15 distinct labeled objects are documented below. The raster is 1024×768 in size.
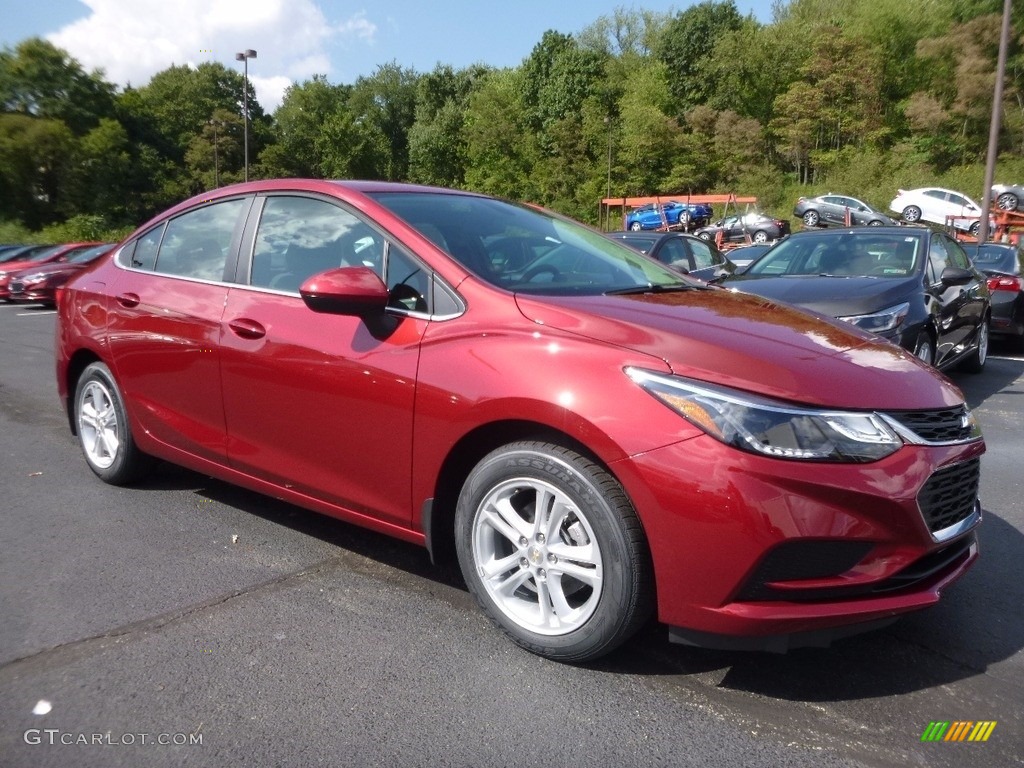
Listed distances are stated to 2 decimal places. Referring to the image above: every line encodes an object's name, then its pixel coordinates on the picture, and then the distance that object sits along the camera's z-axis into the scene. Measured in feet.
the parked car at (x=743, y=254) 58.22
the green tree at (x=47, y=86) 169.89
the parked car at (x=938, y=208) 103.71
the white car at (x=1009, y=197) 102.27
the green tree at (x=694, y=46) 202.59
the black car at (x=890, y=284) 21.93
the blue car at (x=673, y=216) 123.55
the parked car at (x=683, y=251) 34.30
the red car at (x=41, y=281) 59.77
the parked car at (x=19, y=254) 69.36
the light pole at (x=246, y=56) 103.50
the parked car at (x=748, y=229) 105.60
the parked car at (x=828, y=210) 113.70
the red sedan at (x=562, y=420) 7.89
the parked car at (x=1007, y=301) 35.65
